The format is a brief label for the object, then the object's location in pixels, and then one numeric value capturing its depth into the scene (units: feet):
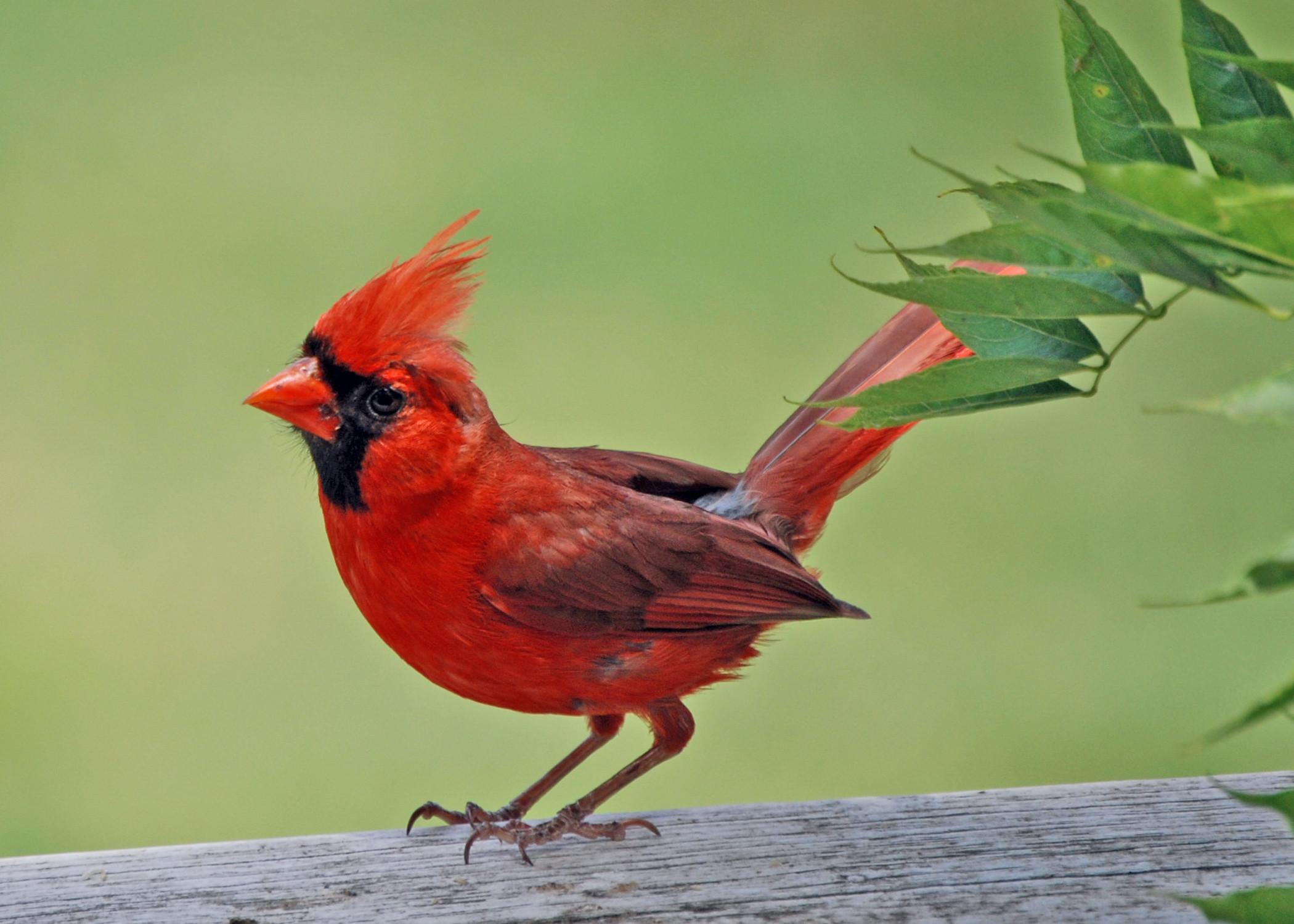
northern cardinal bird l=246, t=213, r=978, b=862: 16.96
